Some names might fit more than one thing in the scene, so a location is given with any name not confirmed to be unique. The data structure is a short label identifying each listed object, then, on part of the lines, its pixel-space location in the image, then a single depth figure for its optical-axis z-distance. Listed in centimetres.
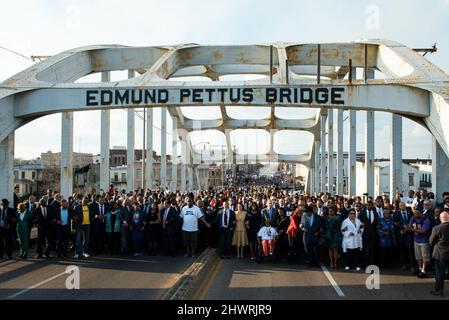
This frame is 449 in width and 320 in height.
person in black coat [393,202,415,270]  1169
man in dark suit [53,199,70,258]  1291
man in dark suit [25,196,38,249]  1305
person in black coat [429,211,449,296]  868
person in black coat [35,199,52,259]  1283
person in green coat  1272
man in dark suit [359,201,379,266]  1162
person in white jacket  1147
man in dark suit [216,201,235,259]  1307
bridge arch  1391
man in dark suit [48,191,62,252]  1310
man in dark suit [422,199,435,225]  1084
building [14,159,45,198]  7094
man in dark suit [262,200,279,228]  1285
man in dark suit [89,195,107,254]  1354
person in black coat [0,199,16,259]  1268
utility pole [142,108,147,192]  3012
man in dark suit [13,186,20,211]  1539
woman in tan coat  1311
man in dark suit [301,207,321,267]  1186
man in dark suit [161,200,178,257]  1338
